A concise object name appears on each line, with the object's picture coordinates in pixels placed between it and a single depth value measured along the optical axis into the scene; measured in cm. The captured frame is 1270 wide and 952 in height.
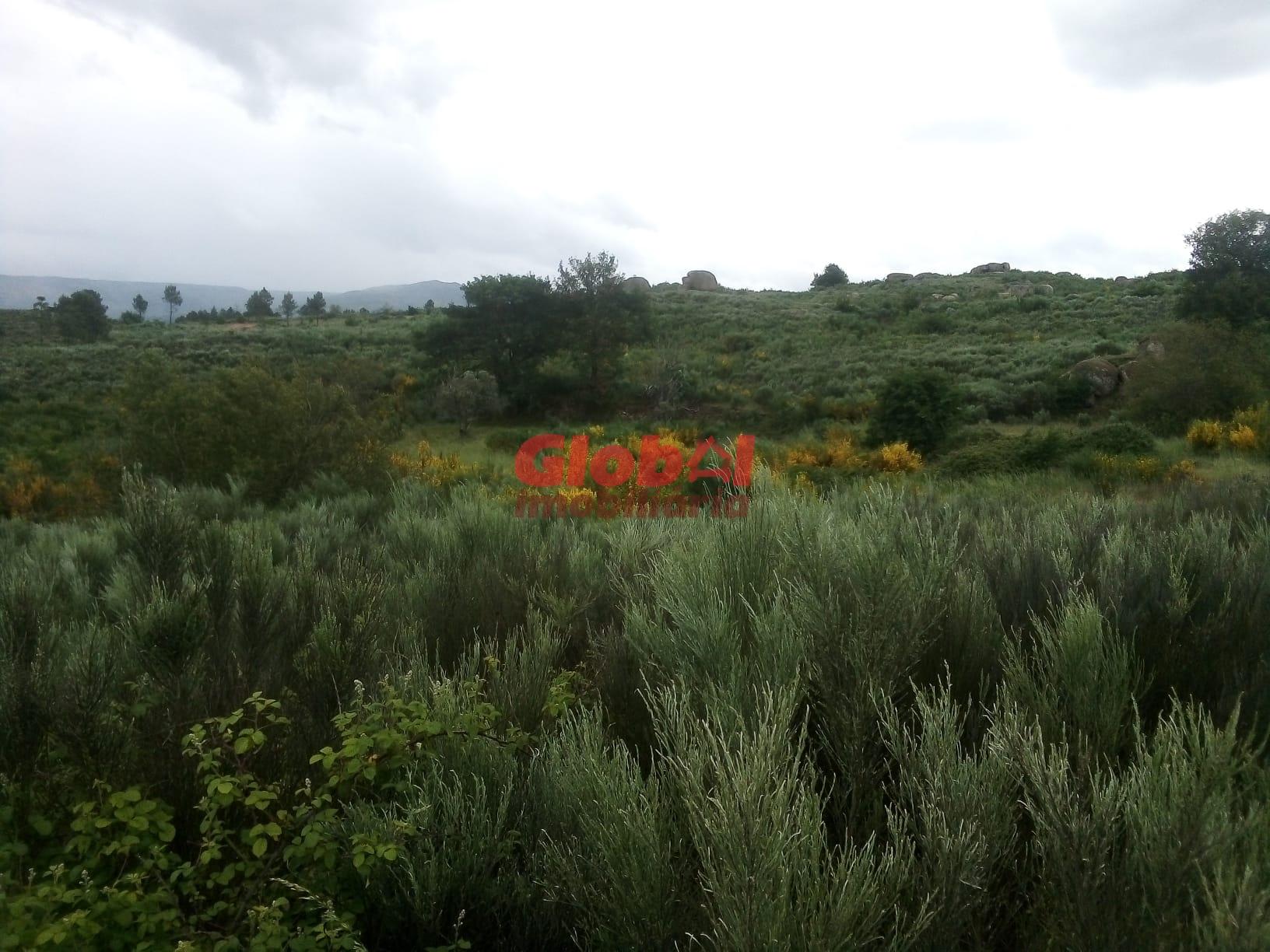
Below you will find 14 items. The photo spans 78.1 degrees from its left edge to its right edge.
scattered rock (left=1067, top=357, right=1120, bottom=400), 2538
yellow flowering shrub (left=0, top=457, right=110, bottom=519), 1670
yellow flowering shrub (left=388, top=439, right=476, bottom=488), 1570
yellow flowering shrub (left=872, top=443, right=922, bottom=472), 1900
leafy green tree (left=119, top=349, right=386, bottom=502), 1389
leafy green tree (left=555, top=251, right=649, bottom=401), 3381
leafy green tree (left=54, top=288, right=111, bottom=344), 4703
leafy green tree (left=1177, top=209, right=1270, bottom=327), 3247
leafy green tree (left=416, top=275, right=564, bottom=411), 3322
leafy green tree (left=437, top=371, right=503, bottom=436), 2956
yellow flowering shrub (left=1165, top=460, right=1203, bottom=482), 1356
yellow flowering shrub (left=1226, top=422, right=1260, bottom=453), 1695
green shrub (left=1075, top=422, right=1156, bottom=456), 1720
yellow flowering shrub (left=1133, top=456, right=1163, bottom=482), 1495
